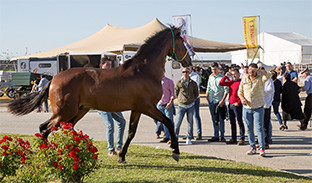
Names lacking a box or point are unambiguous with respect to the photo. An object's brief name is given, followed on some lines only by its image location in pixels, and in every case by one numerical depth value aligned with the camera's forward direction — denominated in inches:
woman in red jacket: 379.6
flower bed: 201.3
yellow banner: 1037.2
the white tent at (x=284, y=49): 1784.0
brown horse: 266.4
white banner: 832.6
